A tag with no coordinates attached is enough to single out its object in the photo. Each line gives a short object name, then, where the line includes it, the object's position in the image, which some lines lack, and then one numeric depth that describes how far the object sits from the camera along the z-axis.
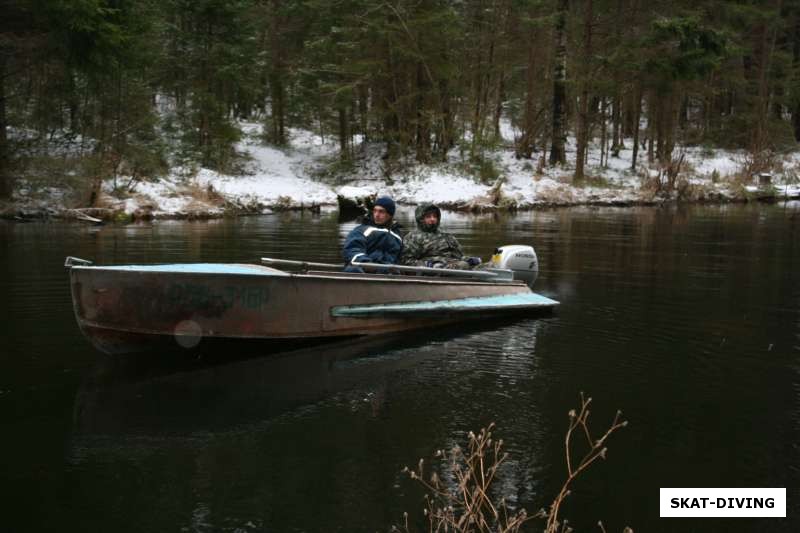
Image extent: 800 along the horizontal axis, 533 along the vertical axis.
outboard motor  10.45
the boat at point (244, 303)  6.83
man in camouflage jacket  9.59
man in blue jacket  8.66
